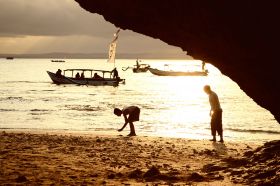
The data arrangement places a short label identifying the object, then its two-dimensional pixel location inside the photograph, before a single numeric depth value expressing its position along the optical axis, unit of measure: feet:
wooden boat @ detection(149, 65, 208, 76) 415.64
